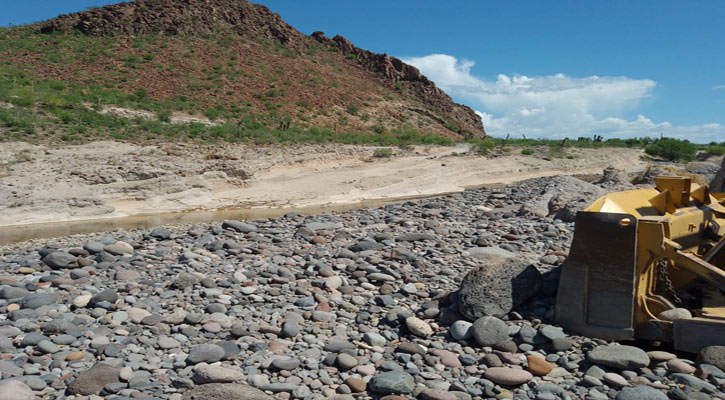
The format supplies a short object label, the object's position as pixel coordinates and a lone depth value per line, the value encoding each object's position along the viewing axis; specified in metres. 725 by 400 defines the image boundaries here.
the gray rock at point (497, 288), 4.30
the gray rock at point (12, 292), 4.96
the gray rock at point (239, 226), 8.49
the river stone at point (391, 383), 3.37
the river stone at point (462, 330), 4.10
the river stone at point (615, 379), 3.32
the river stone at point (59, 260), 6.07
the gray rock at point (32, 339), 3.94
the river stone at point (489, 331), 3.97
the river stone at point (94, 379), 3.31
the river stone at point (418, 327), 4.25
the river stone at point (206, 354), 3.74
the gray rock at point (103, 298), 4.79
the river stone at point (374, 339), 4.16
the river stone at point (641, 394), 3.07
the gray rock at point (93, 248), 6.61
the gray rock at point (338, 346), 4.01
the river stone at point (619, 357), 3.46
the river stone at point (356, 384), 3.46
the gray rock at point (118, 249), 6.67
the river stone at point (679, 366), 3.38
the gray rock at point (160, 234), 7.96
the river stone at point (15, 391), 3.12
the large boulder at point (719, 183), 11.48
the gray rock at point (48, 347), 3.84
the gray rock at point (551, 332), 3.86
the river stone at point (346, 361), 3.73
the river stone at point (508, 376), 3.43
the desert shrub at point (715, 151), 35.48
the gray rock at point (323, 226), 8.72
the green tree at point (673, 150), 32.38
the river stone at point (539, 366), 3.55
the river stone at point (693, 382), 3.18
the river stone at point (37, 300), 4.70
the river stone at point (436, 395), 3.25
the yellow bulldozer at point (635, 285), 3.61
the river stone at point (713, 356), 3.35
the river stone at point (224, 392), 3.14
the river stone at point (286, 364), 3.68
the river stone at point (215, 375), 3.40
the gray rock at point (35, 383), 3.32
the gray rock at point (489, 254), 6.62
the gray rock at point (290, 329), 4.27
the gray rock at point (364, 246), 6.96
